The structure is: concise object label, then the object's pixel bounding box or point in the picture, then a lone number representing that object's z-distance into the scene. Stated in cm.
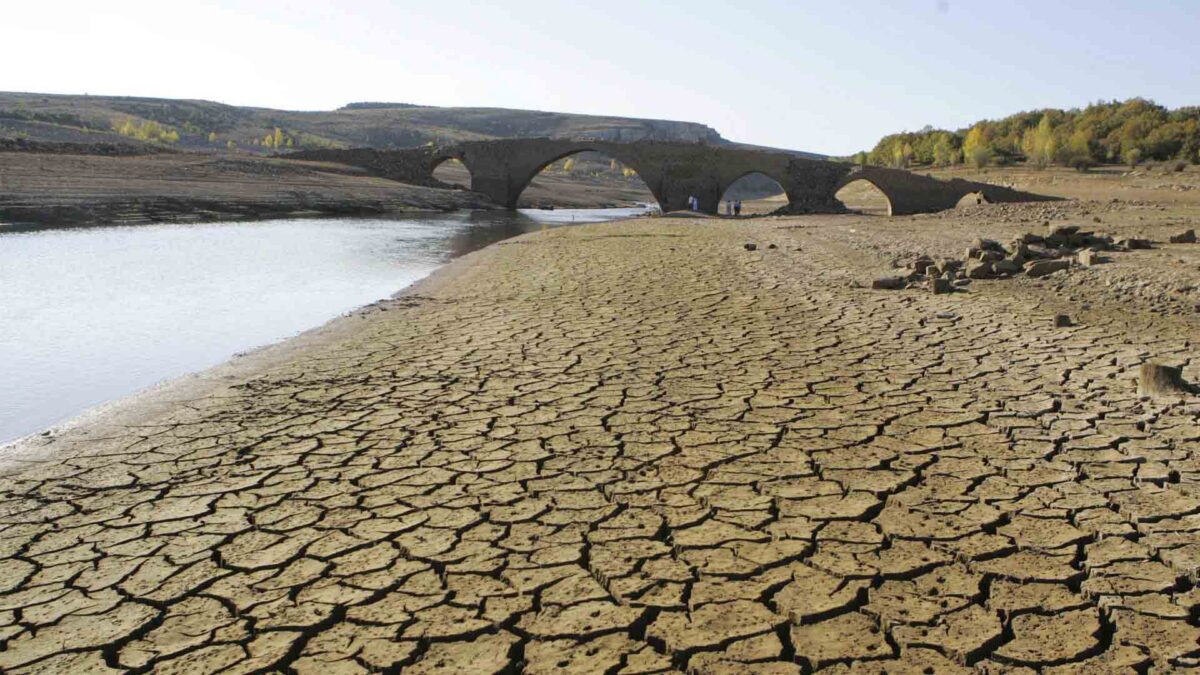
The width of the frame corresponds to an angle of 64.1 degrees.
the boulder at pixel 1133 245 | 1131
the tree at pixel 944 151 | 4228
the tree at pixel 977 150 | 3875
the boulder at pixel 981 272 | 966
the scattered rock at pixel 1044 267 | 981
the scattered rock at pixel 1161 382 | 493
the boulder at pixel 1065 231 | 1228
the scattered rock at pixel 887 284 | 939
